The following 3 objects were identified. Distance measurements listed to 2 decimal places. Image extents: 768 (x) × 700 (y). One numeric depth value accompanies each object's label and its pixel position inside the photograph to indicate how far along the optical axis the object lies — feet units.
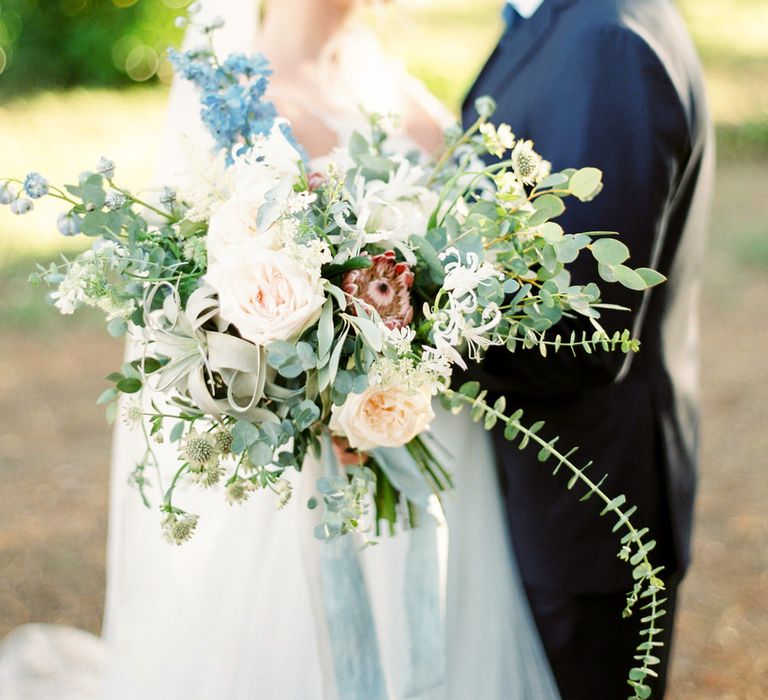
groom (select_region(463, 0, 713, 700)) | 5.94
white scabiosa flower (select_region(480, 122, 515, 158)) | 5.10
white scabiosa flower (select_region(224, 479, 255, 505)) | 5.10
